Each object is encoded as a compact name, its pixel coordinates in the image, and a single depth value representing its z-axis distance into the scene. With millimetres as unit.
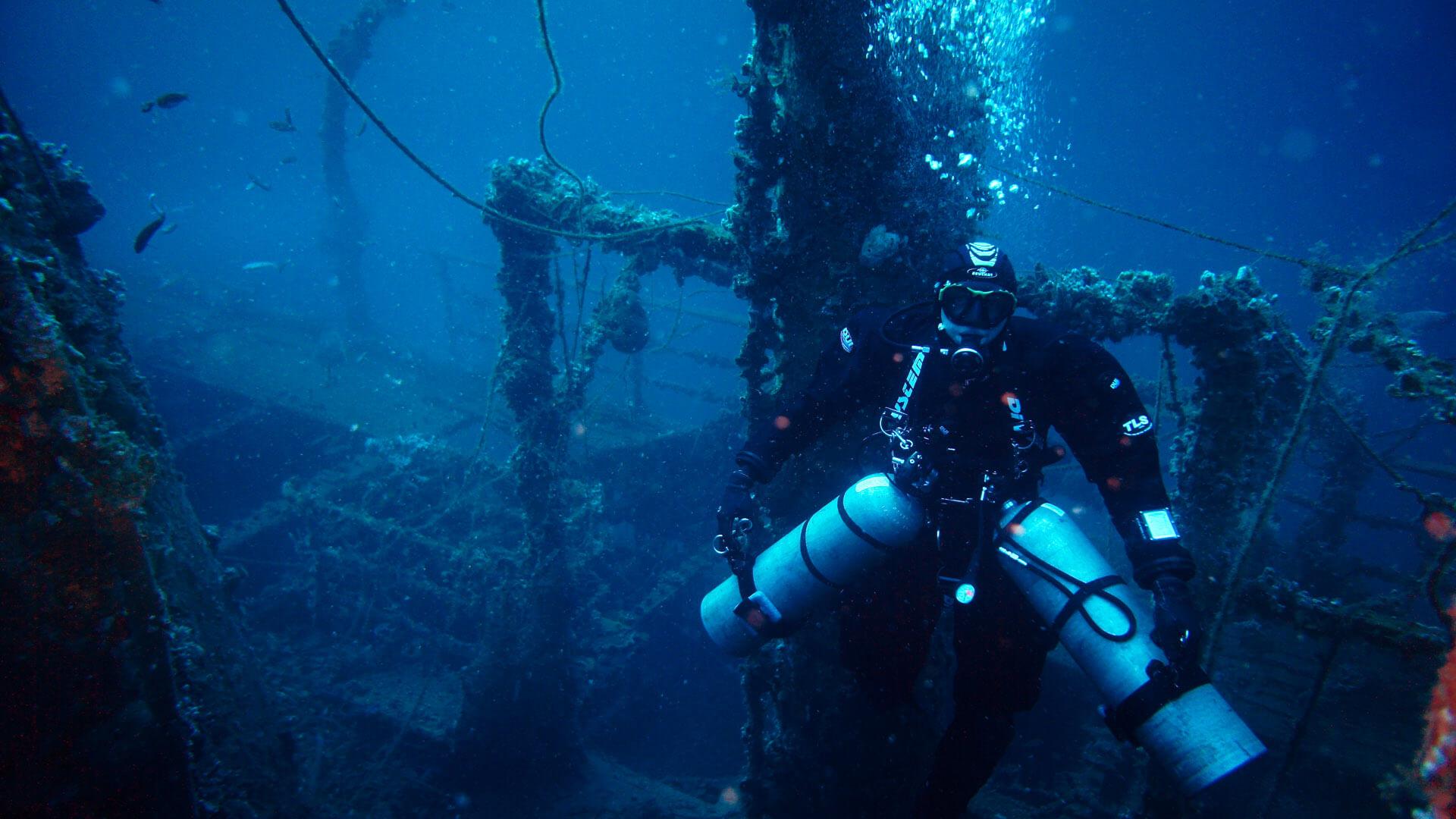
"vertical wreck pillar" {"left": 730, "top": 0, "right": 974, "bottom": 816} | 3473
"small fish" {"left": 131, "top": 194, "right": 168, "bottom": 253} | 6837
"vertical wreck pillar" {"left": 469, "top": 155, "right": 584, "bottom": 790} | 5930
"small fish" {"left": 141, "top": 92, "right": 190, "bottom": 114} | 8857
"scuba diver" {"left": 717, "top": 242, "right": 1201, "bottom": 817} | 2918
